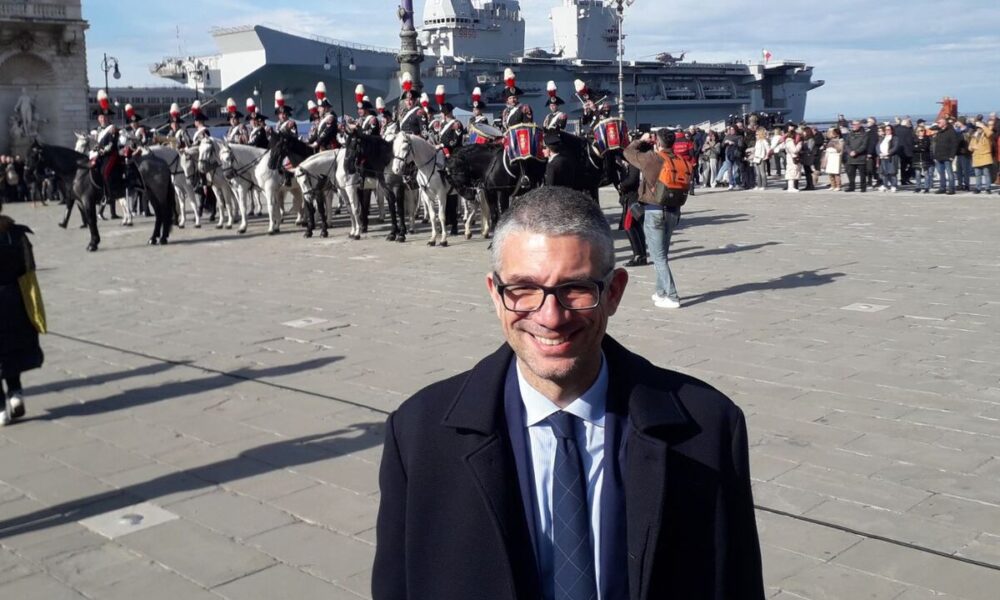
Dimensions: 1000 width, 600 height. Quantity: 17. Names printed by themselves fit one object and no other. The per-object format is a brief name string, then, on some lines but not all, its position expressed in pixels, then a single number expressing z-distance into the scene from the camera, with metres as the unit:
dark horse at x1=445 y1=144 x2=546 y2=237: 16.02
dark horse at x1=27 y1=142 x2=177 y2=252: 17.95
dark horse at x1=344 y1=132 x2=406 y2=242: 17.34
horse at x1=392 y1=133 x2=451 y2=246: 16.56
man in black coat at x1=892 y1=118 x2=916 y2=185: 23.58
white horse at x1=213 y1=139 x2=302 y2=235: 19.80
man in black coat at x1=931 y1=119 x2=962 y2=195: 21.05
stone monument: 38.03
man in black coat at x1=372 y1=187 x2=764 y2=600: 1.96
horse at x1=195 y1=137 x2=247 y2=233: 20.28
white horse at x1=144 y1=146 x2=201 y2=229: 21.00
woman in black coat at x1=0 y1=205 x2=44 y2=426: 7.11
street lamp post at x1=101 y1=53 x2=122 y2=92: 45.53
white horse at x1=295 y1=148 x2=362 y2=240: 18.41
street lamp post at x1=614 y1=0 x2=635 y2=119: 36.78
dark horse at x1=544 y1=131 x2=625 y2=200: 15.15
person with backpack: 10.15
